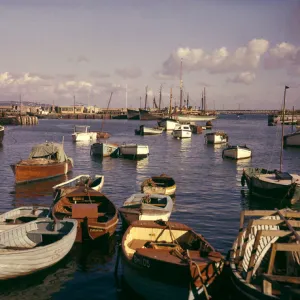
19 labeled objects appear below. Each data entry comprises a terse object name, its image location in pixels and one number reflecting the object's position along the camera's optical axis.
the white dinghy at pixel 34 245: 16.77
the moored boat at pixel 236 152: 60.61
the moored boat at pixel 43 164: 39.31
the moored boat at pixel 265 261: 12.55
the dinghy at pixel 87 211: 21.20
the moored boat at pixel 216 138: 84.62
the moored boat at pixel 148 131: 111.50
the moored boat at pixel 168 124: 130.62
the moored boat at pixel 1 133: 81.55
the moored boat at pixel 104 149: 61.16
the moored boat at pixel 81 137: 87.31
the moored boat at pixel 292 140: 81.75
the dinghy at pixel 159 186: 31.72
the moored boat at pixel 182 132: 99.12
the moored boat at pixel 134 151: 59.66
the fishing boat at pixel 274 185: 30.78
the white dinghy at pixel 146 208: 22.75
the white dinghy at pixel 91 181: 31.67
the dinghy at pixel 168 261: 13.92
